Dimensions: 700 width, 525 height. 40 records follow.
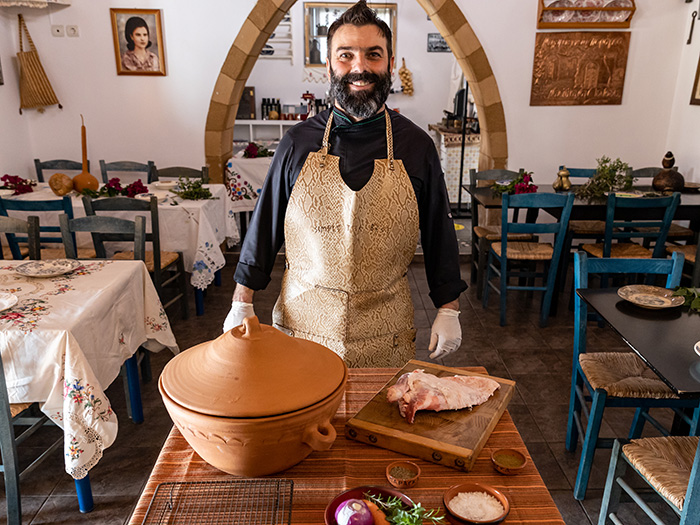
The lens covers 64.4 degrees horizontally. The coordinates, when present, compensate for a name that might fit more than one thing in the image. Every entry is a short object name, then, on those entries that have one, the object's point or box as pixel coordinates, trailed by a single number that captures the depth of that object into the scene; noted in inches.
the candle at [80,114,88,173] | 153.6
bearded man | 59.7
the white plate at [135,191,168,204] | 152.6
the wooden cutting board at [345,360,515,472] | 39.9
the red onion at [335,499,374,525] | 32.4
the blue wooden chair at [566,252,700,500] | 80.9
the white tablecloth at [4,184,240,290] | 148.1
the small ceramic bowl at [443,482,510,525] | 33.8
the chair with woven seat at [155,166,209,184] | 178.5
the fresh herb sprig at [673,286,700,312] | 84.0
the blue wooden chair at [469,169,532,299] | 167.5
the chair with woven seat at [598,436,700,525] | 59.3
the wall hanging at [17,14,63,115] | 189.8
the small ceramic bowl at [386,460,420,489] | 37.5
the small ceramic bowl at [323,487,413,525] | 34.4
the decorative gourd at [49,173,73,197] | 153.8
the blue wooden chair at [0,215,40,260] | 110.1
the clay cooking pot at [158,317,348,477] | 34.5
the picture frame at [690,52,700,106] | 182.7
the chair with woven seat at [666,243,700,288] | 133.9
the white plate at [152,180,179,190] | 167.6
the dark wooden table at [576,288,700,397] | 65.7
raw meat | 43.9
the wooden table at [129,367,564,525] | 35.9
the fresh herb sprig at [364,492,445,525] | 32.2
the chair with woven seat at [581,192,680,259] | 139.9
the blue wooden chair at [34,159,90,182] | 195.3
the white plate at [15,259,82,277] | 93.8
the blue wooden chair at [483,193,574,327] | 141.4
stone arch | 185.9
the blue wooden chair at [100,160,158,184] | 186.4
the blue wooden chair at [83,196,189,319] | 130.9
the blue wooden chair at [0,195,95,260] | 129.0
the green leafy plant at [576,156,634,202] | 163.3
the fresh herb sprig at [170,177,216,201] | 155.9
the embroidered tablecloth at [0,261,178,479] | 74.8
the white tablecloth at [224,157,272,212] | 205.0
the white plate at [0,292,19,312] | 80.3
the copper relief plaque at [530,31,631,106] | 188.9
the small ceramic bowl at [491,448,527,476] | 39.3
